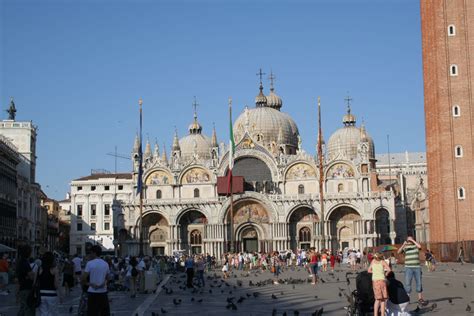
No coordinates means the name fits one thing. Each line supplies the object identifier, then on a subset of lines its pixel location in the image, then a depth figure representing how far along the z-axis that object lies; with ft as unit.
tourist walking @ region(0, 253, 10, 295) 80.47
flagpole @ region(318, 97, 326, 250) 171.75
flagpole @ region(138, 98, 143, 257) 185.57
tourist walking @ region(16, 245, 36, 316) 48.05
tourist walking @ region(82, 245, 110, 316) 43.34
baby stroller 47.19
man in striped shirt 60.70
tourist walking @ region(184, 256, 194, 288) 96.53
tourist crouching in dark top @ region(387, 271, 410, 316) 47.70
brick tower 155.02
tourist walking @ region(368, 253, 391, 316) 46.19
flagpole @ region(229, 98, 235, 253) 184.44
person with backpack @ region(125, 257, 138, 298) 85.57
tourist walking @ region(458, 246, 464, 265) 140.41
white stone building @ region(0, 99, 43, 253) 226.69
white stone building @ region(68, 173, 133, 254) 305.53
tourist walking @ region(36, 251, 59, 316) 43.75
